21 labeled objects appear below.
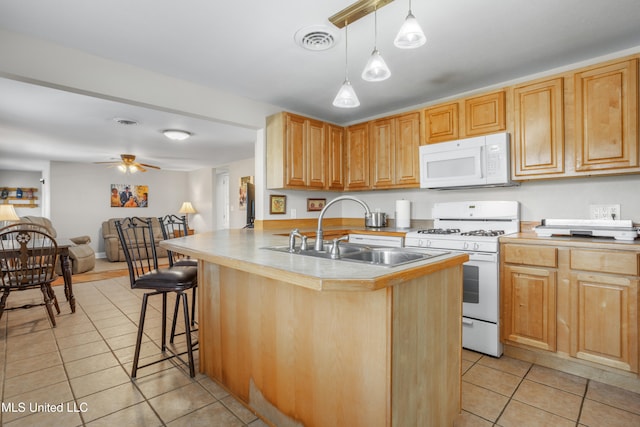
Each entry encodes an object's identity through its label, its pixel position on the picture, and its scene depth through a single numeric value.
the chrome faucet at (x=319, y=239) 1.67
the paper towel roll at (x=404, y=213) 3.69
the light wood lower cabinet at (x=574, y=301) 1.95
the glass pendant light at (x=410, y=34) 1.45
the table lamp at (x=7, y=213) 4.29
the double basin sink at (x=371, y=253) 1.60
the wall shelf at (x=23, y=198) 8.26
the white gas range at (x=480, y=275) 2.40
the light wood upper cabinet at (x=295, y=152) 3.54
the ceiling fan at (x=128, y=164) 5.75
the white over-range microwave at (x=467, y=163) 2.77
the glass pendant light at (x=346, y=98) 1.93
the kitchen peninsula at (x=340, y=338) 1.16
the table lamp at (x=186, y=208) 8.48
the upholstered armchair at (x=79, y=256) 5.38
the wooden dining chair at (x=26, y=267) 2.95
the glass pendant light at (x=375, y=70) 1.68
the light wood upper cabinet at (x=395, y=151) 3.46
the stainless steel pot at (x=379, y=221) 3.78
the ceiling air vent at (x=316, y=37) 2.14
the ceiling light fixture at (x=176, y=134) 4.67
